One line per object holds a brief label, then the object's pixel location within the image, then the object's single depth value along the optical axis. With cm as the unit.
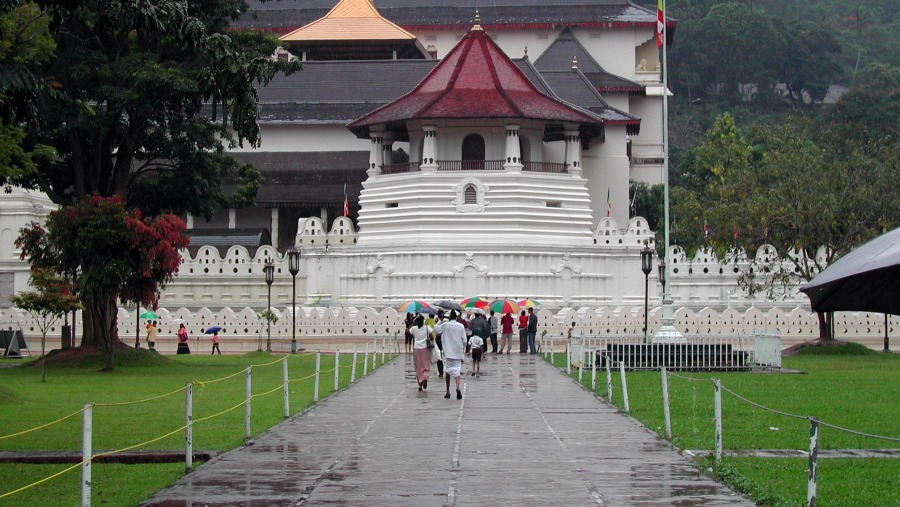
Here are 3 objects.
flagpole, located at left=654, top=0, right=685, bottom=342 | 3712
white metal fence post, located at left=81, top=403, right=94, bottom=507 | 1262
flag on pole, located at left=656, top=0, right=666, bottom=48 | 4374
